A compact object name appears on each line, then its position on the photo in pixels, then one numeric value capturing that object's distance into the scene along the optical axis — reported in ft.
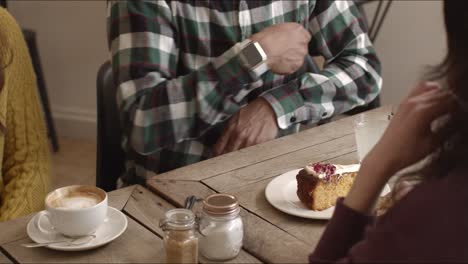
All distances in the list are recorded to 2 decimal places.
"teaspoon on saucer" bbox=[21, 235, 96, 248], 5.46
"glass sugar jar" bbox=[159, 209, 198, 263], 5.23
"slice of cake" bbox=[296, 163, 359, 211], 5.82
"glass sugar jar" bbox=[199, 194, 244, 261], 5.33
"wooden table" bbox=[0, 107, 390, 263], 5.43
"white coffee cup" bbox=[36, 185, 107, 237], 5.42
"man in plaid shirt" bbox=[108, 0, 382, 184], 7.19
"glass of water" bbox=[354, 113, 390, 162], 6.44
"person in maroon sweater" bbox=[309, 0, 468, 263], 4.49
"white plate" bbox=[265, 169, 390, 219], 5.77
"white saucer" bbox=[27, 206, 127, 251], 5.44
